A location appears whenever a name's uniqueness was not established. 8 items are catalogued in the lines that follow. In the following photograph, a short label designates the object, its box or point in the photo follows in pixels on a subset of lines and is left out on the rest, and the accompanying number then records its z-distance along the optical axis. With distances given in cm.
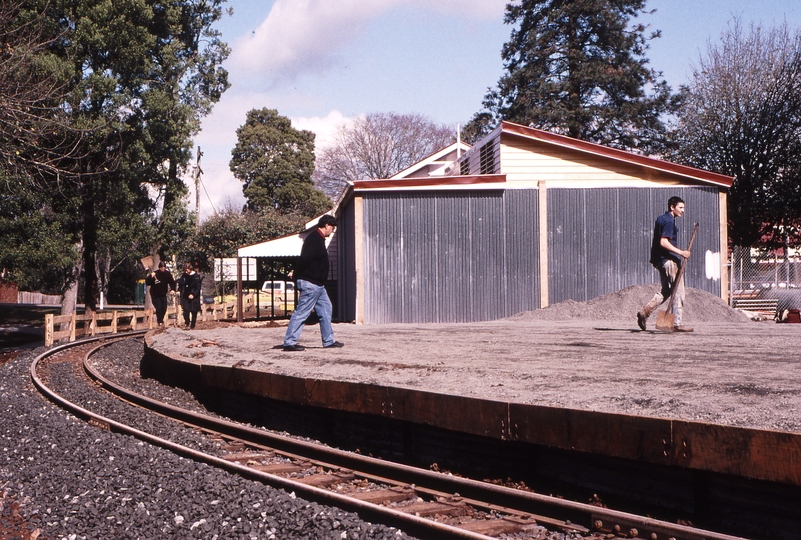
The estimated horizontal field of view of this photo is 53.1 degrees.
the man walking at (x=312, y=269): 955
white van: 4319
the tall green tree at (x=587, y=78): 4219
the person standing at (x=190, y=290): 1978
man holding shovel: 1025
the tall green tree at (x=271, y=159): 6003
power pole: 4685
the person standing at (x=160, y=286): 2005
